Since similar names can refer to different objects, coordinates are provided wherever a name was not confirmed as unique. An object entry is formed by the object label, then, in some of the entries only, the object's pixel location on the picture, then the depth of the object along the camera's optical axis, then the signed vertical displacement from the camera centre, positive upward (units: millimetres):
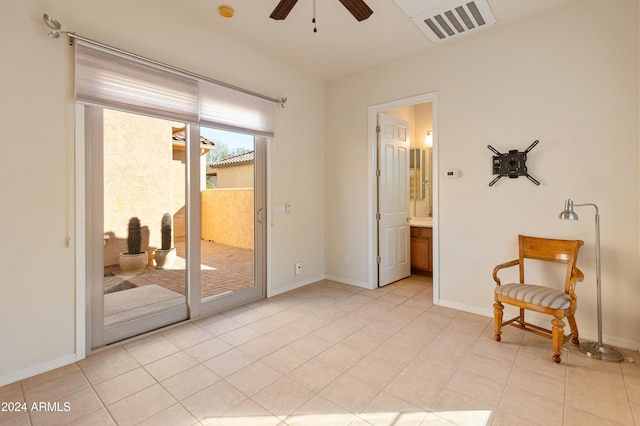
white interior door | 4297 +187
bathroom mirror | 5453 +767
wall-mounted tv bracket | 2975 +483
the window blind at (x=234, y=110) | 3156 +1155
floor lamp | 2342 -1104
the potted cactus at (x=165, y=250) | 2967 -350
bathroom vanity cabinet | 4750 -569
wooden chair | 2365 -672
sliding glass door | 2564 -74
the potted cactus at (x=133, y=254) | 2732 -360
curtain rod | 2199 +1359
